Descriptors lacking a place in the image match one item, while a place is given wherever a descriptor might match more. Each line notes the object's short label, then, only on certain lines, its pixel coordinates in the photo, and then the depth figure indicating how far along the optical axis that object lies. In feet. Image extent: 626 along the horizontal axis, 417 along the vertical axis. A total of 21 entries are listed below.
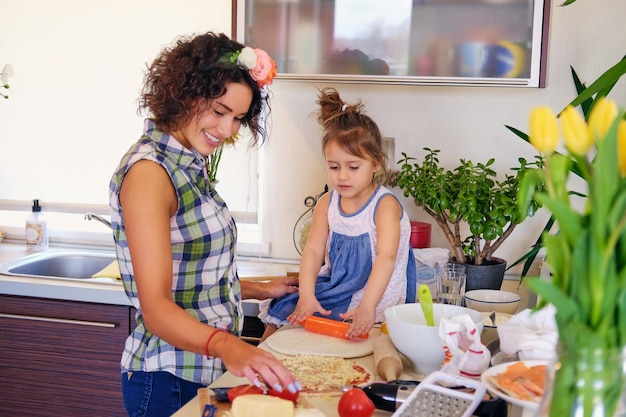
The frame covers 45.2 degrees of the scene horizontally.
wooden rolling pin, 4.64
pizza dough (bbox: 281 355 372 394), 4.51
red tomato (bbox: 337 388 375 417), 3.91
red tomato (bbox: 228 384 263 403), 3.92
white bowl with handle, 4.72
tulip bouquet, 2.45
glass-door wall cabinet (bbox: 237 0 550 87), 7.44
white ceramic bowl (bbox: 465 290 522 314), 6.59
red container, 8.04
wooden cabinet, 7.55
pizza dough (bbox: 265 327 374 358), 5.22
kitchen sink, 8.93
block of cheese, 3.70
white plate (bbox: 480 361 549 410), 3.51
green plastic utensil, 4.77
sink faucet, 8.89
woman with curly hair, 4.80
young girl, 6.68
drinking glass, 6.08
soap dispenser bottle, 9.27
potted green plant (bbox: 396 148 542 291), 7.14
